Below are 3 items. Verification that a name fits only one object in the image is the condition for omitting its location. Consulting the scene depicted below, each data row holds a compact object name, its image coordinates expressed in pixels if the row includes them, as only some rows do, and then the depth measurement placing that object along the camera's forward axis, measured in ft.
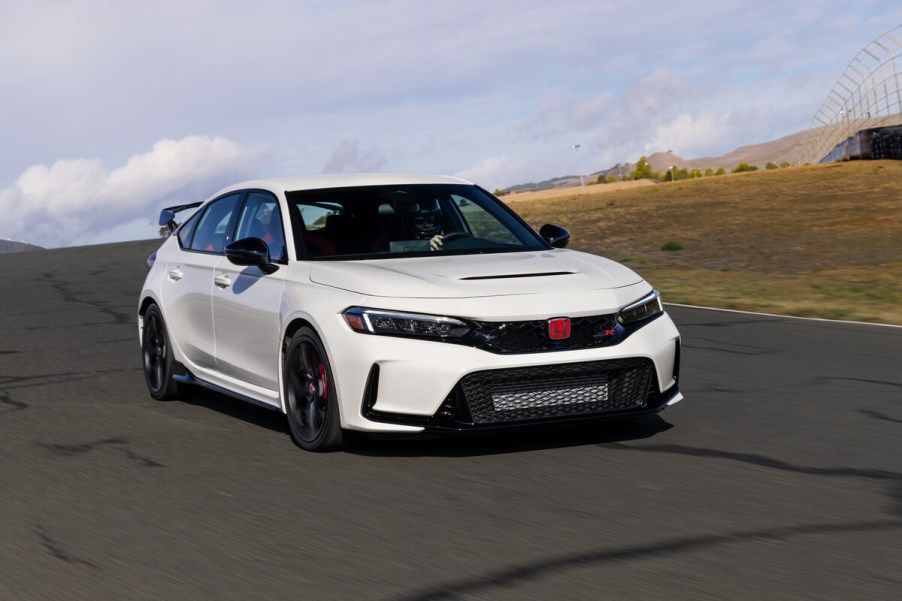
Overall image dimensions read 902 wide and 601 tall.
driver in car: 25.66
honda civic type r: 21.16
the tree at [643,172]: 447.42
